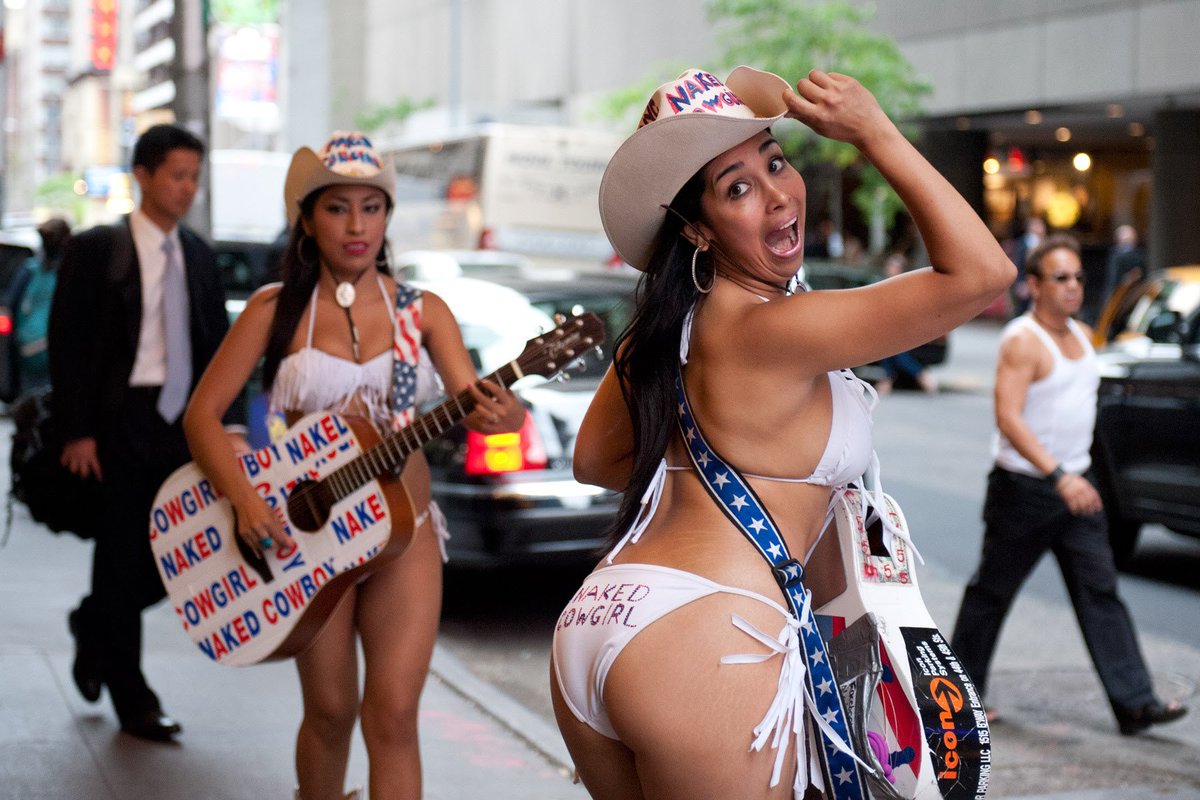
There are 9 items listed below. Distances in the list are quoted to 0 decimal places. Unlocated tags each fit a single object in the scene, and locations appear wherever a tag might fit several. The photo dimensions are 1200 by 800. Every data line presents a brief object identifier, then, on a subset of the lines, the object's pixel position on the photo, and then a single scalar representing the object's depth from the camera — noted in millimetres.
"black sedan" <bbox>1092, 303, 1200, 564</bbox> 9000
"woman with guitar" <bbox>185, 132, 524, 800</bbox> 4137
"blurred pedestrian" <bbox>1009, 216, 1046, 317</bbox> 29678
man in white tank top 6191
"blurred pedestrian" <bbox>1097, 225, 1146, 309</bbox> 25750
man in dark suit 5609
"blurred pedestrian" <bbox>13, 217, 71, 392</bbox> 14125
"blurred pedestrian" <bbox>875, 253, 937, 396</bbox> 20594
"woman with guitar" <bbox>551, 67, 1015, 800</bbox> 2496
